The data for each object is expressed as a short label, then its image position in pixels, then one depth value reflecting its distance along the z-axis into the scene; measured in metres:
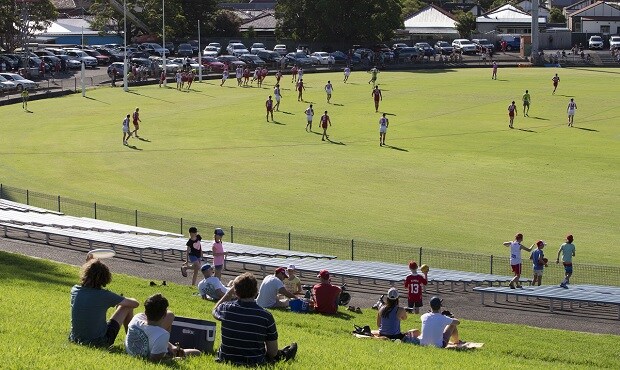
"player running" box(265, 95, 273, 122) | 60.72
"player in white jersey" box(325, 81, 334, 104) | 68.69
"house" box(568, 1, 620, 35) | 131.25
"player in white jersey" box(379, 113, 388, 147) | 52.16
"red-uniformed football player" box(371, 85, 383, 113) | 63.69
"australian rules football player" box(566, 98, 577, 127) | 58.94
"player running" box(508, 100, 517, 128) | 57.75
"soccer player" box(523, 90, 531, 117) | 61.80
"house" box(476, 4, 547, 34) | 130.00
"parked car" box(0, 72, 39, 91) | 76.34
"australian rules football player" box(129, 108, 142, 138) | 54.72
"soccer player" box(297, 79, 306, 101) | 69.18
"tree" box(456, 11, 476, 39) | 126.00
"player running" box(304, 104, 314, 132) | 57.25
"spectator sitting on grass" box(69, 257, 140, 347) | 12.68
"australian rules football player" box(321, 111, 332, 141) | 54.84
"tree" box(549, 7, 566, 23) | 151.50
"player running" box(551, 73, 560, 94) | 71.05
